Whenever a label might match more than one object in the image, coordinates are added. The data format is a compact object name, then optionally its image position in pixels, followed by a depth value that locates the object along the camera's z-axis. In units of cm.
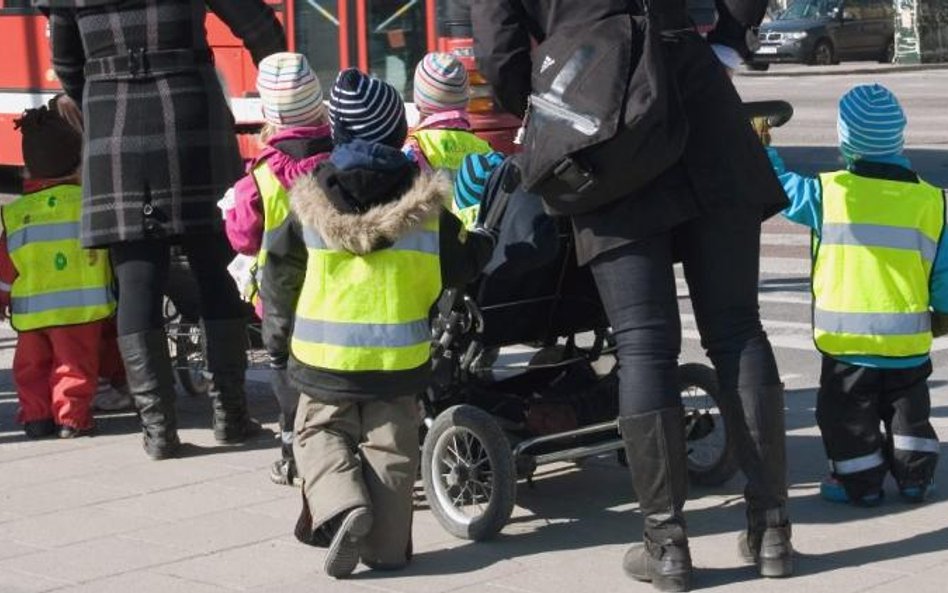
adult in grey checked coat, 1119
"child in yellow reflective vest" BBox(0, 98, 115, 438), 1206
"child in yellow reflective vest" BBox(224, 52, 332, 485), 1007
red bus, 2185
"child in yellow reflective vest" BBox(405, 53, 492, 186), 1114
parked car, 5794
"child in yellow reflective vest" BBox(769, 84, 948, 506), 949
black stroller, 927
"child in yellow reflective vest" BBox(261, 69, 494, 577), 870
